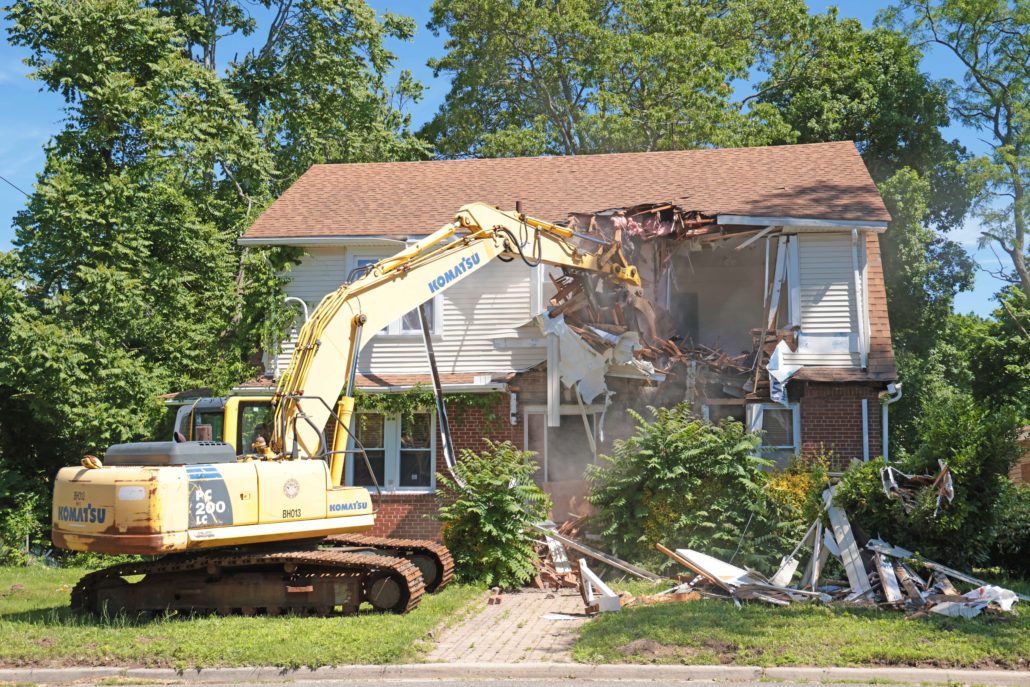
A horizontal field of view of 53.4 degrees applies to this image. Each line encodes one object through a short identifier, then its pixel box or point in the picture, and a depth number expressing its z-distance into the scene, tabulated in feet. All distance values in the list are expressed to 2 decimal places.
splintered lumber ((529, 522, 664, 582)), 47.11
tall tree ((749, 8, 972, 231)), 111.96
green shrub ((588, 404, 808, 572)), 47.93
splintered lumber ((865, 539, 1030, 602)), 39.60
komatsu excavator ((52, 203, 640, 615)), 35.78
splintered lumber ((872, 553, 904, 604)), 37.78
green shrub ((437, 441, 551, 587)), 47.26
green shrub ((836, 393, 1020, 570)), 41.11
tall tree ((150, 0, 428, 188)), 99.96
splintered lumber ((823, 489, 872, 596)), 39.65
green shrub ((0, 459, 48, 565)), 61.82
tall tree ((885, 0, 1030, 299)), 102.83
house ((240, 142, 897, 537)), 58.70
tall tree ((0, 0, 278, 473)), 62.69
